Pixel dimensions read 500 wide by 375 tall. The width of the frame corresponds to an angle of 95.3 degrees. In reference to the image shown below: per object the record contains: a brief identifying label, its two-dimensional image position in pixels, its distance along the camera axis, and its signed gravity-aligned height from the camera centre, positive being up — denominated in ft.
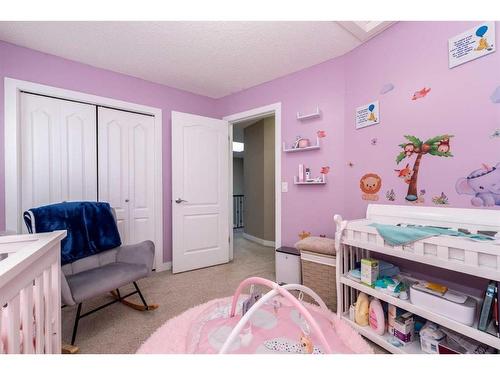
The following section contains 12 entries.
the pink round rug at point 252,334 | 3.56 -2.52
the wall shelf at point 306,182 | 7.80 +0.12
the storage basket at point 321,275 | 6.39 -2.62
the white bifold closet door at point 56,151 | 7.05 +1.25
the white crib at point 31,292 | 2.47 -1.36
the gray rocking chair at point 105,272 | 5.12 -2.21
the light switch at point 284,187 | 8.96 -0.04
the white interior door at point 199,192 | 9.41 -0.19
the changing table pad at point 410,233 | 4.00 -0.90
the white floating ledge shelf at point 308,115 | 7.88 +2.48
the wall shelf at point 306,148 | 7.93 +1.35
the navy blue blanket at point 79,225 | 5.77 -0.99
